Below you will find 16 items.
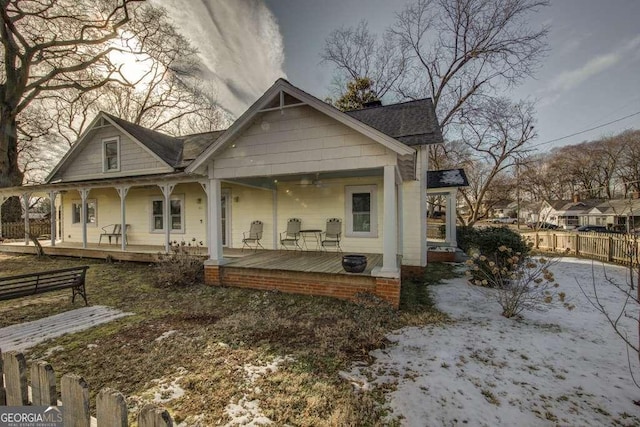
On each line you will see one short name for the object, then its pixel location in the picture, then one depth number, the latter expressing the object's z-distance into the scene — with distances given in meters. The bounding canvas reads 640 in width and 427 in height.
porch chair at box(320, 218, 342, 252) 9.00
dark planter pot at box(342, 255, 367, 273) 5.99
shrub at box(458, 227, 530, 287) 7.08
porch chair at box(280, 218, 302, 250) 9.47
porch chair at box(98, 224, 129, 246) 12.25
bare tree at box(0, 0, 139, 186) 14.85
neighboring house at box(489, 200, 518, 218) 67.34
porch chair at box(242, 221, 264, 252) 10.06
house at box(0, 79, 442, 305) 5.84
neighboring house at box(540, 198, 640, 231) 41.03
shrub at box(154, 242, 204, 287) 7.30
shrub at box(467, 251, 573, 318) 5.16
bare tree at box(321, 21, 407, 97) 21.69
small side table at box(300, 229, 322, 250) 9.34
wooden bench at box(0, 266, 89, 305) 4.77
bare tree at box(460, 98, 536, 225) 19.66
